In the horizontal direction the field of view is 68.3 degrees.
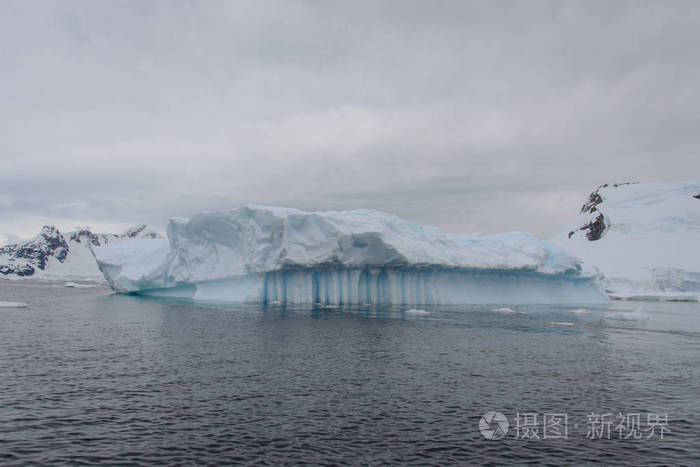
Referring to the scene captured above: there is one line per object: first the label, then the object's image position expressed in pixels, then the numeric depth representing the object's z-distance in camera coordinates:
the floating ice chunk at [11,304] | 35.47
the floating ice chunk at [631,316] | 32.47
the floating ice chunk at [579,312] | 35.80
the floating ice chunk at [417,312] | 32.72
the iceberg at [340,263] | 36.31
